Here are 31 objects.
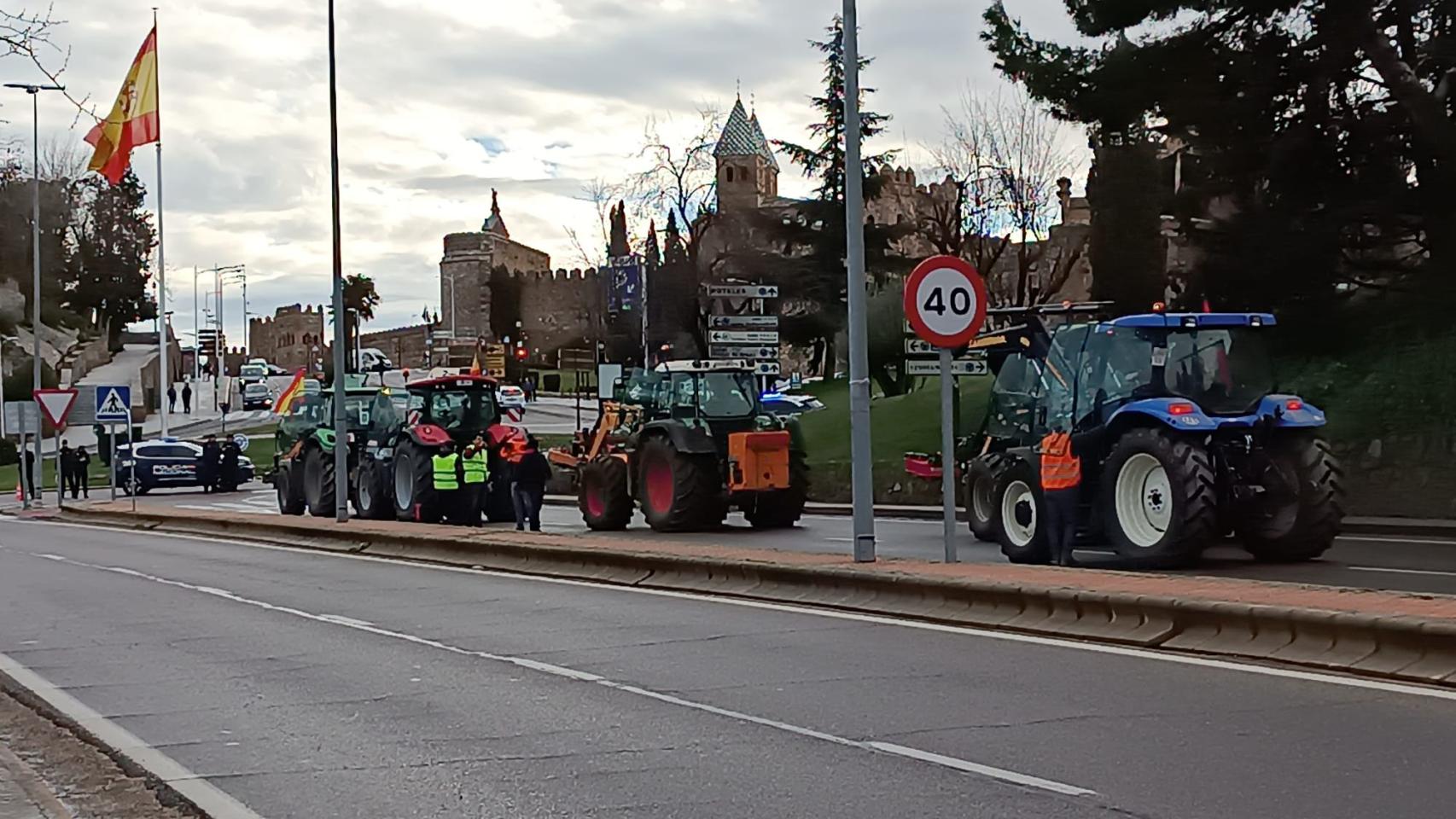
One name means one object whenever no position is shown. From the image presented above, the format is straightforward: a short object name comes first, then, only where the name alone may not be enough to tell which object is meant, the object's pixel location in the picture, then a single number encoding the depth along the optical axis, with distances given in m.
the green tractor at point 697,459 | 24.38
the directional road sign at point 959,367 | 20.72
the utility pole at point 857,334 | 15.22
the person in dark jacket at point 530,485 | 24.66
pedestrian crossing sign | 35.97
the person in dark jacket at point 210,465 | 49.41
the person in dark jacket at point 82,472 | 49.72
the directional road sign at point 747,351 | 25.06
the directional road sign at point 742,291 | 23.98
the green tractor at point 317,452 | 32.12
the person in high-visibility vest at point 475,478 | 27.31
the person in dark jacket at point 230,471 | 49.78
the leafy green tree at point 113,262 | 96.12
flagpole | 61.56
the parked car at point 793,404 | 58.88
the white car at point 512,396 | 72.25
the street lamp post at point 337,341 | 26.97
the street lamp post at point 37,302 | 44.49
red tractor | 28.00
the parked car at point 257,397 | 94.44
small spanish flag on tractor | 43.59
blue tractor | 15.95
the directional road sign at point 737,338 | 24.38
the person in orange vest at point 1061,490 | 16.12
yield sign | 39.66
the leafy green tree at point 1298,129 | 24.44
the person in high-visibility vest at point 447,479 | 27.41
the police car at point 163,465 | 49.00
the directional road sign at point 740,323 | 24.50
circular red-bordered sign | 14.28
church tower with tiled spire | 98.12
